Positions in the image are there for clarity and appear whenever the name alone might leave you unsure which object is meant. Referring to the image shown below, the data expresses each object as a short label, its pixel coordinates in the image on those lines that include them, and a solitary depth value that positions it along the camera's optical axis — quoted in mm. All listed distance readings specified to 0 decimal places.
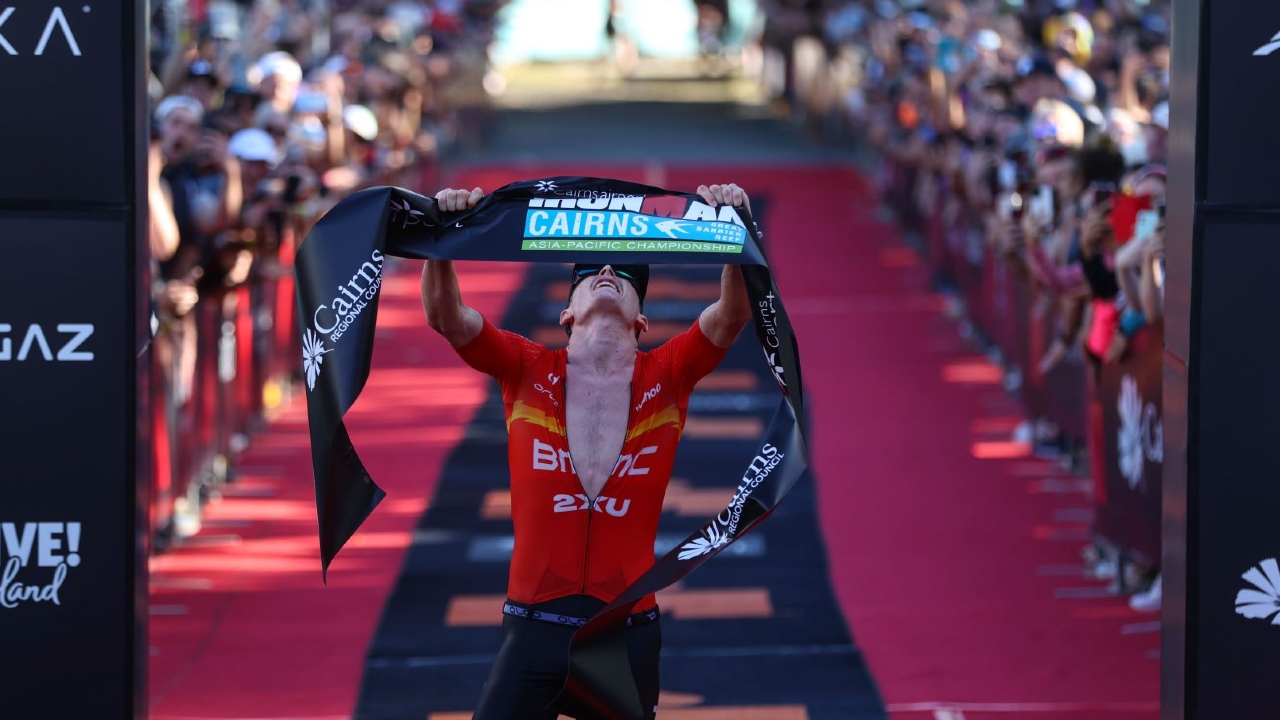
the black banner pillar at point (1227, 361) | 12078
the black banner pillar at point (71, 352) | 12273
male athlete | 12039
